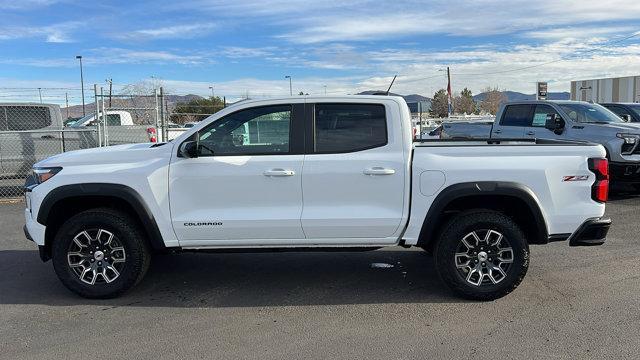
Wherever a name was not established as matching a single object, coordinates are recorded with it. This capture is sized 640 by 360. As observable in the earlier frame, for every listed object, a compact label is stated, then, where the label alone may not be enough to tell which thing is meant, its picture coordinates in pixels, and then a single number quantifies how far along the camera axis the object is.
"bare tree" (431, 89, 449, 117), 90.65
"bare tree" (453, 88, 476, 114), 98.56
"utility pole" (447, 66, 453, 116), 69.82
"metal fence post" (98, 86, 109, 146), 12.09
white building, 71.19
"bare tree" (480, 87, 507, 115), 102.00
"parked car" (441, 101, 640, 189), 10.12
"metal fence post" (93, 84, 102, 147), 11.92
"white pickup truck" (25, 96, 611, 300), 4.82
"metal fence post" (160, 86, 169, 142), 13.23
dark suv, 13.17
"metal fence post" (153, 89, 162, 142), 12.98
